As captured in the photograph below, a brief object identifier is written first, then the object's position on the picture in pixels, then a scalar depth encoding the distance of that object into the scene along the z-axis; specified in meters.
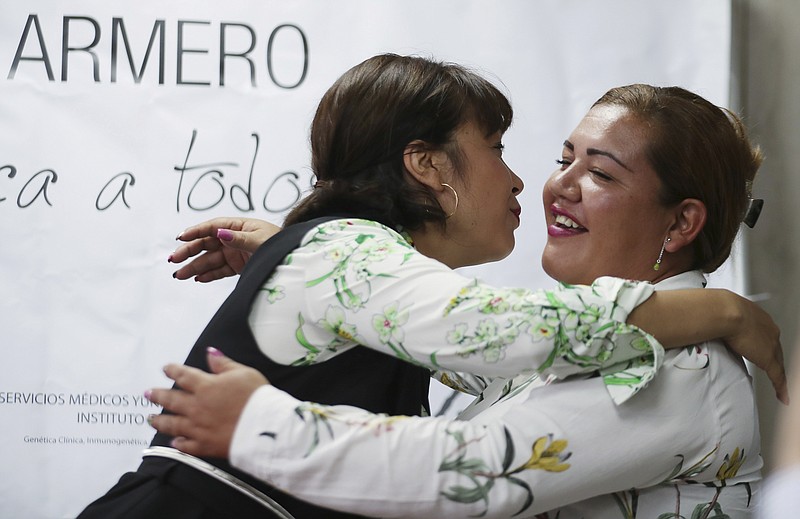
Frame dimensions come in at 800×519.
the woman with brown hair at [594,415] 1.52
